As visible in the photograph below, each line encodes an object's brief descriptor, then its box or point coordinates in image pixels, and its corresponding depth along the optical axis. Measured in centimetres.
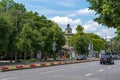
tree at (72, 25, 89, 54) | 5926
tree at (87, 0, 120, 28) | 1060
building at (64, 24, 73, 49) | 9809
